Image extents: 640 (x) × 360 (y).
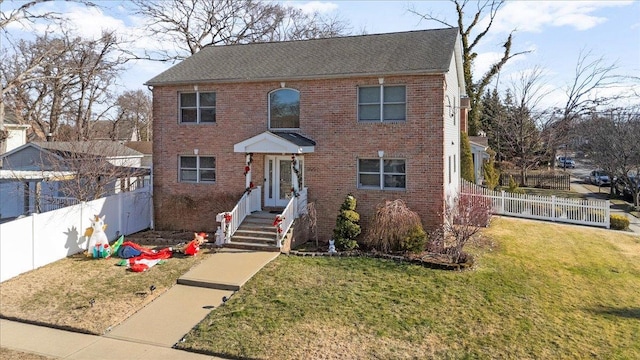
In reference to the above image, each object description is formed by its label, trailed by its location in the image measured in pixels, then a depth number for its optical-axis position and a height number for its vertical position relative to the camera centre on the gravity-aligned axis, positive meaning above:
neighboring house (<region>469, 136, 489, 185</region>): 27.55 +1.72
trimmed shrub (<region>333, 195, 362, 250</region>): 13.34 -1.63
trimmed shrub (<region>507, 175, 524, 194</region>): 23.23 -0.51
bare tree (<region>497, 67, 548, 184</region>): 36.31 +3.89
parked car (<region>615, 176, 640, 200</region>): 26.04 -0.65
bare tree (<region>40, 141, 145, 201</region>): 15.62 +0.38
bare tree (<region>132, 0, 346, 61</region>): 32.41 +13.09
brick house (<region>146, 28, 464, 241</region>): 13.66 +1.93
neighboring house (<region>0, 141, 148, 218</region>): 16.19 +0.32
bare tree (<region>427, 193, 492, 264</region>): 11.93 -1.49
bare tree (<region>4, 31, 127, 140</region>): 28.94 +7.79
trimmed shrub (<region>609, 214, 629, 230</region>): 17.75 -1.94
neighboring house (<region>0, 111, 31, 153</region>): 30.88 +3.67
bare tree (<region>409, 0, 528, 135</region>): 37.09 +10.38
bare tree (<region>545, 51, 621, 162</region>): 39.97 +6.07
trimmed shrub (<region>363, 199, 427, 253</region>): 12.62 -1.60
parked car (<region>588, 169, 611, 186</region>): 37.00 -0.13
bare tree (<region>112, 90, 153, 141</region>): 51.84 +8.88
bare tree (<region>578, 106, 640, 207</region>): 26.98 +2.23
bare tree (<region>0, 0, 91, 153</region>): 18.60 +7.06
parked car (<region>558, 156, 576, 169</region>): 54.53 +1.93
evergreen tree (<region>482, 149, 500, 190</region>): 25.56 +0.12
